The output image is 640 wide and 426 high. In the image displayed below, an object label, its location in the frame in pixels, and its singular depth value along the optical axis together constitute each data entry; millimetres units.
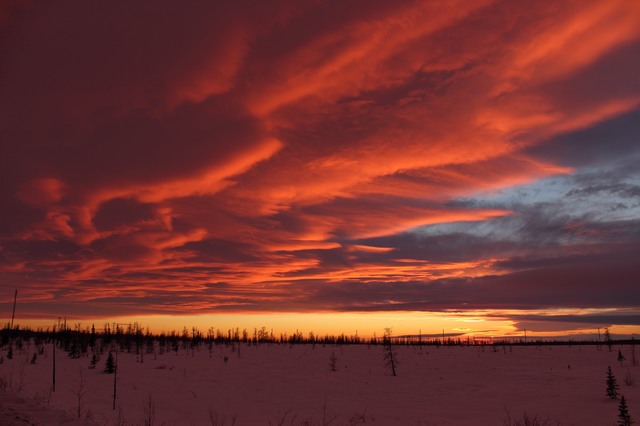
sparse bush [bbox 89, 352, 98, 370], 25906
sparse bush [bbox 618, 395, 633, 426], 10697
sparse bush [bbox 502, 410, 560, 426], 12812
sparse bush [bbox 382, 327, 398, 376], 27745
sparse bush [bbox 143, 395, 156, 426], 13267
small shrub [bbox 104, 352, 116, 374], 24188
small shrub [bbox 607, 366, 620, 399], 16828
